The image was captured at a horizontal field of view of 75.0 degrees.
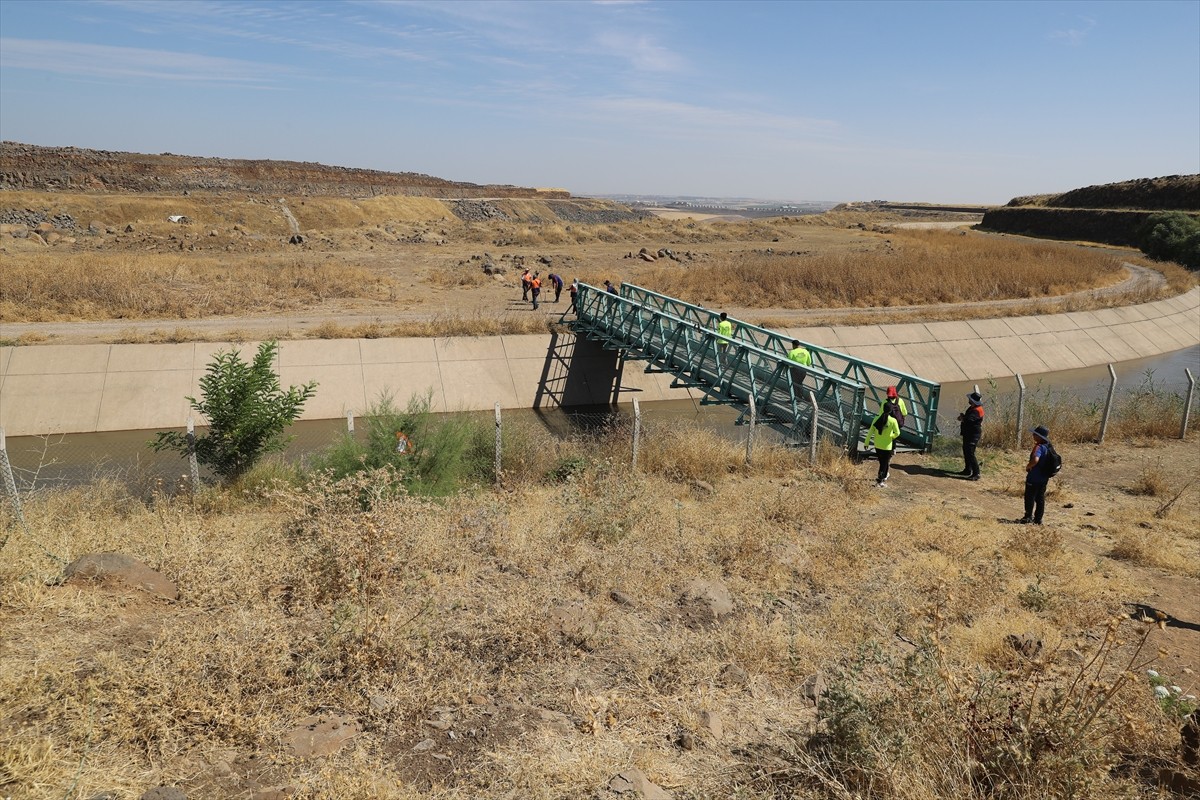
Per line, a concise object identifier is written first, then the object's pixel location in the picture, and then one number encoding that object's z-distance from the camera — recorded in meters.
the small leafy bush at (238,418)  10.83
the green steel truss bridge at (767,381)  14.35
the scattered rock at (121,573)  6.53
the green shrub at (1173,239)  51.69
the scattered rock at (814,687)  5.66
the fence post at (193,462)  10.09
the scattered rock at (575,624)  6.35
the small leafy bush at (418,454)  10.34
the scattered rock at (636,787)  4.43
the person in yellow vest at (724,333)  17.03
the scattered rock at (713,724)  5.19
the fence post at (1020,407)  14.66
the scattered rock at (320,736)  4.75
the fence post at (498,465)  11.33
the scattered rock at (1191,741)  4.39
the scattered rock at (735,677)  5.92
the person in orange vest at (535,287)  29.15
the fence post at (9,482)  8.10
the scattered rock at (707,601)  7.12
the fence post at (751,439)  12.76
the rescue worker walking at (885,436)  11.97
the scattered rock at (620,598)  7.27
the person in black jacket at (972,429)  12.68
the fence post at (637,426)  11.64
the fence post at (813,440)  12.72
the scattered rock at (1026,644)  6.26
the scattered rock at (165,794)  4.12
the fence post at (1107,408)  15.10
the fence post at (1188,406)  15.60
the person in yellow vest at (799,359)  15.38
